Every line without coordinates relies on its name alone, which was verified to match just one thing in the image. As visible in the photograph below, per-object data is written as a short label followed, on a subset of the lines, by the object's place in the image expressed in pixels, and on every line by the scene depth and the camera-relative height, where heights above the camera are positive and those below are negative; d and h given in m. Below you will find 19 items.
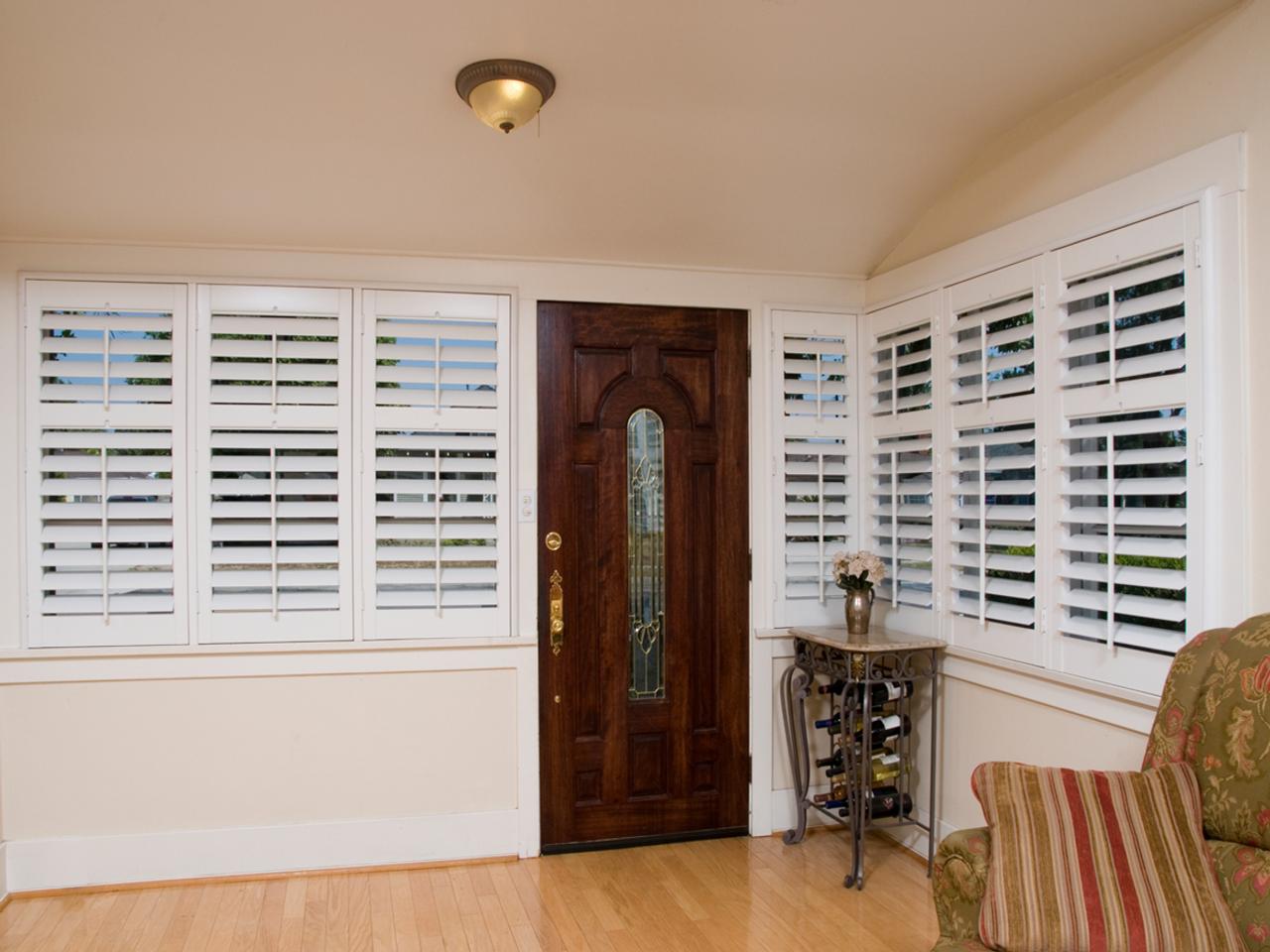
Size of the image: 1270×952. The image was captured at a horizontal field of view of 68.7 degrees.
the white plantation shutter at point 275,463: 3.43 +0.13
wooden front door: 3.70 -0.31
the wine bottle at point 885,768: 3.47 -1.02
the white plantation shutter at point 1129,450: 2.44 +0.13
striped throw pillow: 1.83 -0.77
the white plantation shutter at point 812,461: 3.88 +0.15
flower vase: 3.57 -0.44
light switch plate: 3.65 -0.03
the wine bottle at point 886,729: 3.46 -0.87
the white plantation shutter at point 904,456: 3.54 +0.16
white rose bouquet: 3.55 -0.29
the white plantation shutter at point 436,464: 3.53 +0.13
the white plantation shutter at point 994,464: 3.00 +0.11
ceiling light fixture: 2.54 +1.14
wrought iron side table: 3.32 -0.69
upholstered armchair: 1.88 -0.59
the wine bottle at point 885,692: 3.44 -0.74
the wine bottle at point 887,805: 3.44 -1.16
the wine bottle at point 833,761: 3.57 -1.02
